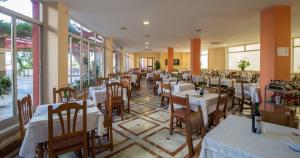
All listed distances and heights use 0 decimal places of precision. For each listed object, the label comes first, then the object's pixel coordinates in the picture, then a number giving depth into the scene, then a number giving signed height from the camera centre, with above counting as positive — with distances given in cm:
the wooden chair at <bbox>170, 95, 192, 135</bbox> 285 -69
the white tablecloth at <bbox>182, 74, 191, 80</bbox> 870 -8
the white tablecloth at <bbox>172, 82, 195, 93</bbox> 511 -40
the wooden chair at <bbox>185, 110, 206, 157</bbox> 164 -52
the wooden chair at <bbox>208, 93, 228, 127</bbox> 295 -72
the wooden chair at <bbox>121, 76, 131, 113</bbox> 473 -35
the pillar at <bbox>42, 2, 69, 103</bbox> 357 +59
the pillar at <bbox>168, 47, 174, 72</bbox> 1245 +123
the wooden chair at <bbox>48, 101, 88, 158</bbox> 181 -70
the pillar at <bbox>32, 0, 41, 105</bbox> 350 +45
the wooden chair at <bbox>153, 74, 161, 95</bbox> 749 -43
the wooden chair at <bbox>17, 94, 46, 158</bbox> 199 -51
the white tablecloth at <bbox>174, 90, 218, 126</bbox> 311 -52
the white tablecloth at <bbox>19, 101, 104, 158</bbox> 190 -66
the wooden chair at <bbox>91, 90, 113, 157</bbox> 267 -106
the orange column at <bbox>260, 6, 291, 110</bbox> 377 +77
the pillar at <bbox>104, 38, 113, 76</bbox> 823 +95
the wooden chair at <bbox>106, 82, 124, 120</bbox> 415 -54
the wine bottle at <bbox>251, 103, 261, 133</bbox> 154 -42
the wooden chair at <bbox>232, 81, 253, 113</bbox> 477 -62
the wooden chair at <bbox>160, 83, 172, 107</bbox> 452 -52
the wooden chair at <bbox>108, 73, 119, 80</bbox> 730 -4
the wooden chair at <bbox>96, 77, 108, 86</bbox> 555 -21
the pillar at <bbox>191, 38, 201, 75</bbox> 830 +100
